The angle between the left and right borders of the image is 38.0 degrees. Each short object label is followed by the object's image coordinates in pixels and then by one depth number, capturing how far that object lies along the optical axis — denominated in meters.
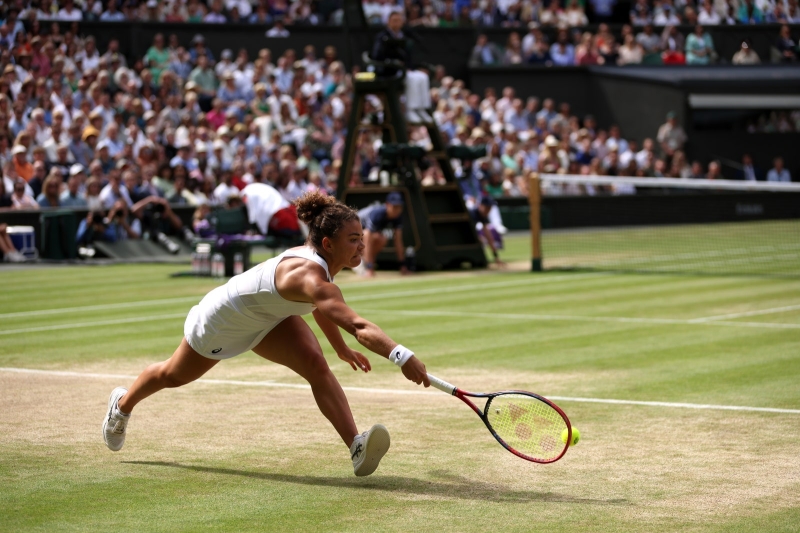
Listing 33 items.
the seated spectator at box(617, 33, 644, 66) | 36.38
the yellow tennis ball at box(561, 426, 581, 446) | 5.86
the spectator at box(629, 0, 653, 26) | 37.22
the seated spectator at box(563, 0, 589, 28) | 36.50
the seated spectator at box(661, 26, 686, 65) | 36.53
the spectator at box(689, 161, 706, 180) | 33.06
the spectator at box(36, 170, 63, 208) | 22.02
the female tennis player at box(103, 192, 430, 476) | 5.96
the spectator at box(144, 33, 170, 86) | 27.86
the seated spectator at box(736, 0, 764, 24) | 36.00
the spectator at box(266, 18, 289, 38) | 31.22
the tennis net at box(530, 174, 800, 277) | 20.22
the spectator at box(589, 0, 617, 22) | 37.50
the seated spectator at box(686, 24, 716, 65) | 36.50
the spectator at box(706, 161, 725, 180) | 33.00
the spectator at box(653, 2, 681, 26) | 37.09
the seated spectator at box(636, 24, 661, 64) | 36.69
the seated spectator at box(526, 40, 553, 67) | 35.53
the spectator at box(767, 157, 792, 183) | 34.62
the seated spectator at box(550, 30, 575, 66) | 35.91
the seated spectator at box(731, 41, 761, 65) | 36.84
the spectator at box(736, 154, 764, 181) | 34.66
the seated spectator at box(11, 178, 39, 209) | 21.83
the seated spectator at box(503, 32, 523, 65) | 35.28
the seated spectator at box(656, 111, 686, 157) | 34.22
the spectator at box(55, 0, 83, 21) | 28.05
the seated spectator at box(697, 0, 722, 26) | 36.68
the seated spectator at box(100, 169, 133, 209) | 22.12
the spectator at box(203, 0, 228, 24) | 30.69
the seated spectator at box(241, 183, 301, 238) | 18.92
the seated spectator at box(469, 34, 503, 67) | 34.72
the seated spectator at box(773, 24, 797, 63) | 36.38
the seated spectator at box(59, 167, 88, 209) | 22.34
